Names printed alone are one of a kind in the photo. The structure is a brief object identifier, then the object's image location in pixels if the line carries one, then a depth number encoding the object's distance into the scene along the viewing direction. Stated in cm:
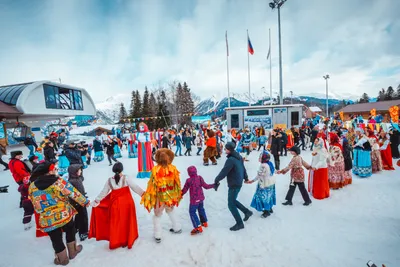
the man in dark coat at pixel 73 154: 532
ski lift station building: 1568
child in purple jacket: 353
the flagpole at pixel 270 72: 2262
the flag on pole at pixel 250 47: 2138
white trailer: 1538
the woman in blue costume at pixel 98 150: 1104
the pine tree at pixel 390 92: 5709
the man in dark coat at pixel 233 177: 360
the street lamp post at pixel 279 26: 1897
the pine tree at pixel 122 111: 5270
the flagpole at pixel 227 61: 2236
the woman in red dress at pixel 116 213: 308
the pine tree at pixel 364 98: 6327
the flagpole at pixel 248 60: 2294
